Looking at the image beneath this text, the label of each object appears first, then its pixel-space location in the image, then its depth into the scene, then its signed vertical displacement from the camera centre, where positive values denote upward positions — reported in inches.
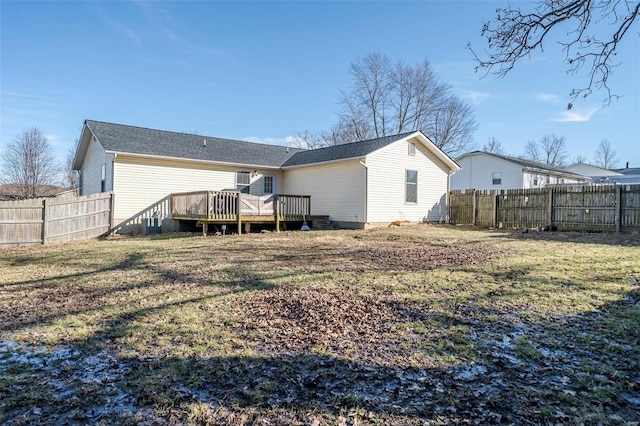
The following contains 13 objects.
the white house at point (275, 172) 599.2 +80.9
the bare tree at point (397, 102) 1327.5 +431.3
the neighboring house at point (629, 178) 1315.1 +173.3
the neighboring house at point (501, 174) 976.3 +138.7
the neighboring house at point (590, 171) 1499.8 +222.6
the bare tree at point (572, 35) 178.4 +96.1
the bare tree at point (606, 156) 2669.8 +507.3
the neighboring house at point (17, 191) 1140.5 +67.4
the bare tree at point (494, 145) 2098.3 +439.0
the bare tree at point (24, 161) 1195.9 +165.3
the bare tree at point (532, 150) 2489.1 +498.5
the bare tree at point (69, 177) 1507.9 +147.2
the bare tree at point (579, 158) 2522.6 +463.0
